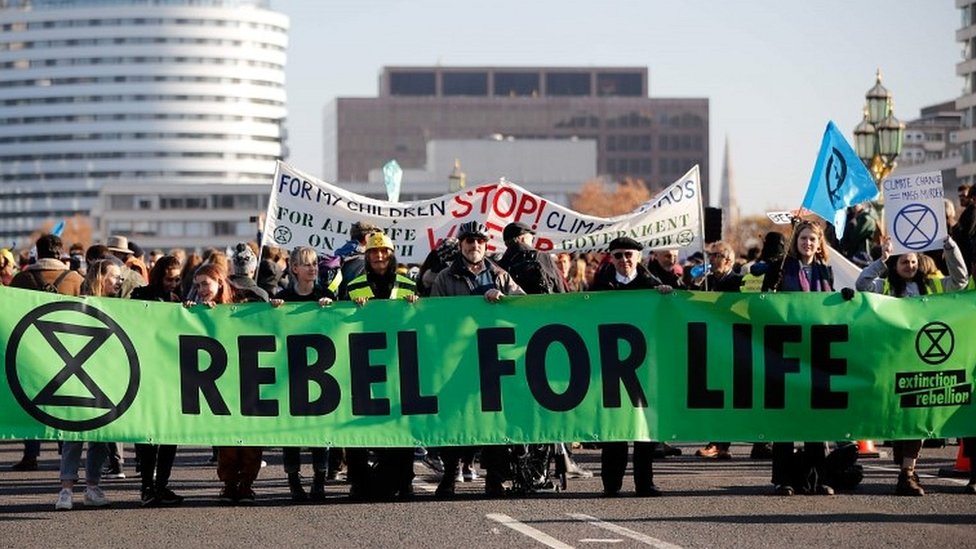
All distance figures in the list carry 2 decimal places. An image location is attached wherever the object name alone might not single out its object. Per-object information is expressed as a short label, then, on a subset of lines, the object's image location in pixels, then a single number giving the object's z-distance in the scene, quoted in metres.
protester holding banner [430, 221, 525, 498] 15.19
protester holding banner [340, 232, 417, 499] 15.15
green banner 14.72
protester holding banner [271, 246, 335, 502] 15.23
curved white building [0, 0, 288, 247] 187.00
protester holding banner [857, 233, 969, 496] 16.16
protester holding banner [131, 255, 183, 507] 15.00
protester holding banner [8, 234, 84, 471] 18.62
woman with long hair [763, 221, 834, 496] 15.08
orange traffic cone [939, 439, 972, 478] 16.53
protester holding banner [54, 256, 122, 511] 14.86
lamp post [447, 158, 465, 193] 48.51
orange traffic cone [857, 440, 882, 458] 18.86
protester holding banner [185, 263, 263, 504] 15.05
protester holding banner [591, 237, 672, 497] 15.05
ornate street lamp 33.88
